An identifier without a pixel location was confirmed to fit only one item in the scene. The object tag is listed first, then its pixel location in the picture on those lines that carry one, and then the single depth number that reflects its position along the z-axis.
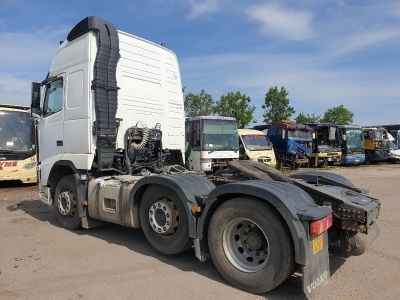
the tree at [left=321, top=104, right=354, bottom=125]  45.61
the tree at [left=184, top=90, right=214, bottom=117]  36.31
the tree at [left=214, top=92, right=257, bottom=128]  35.72
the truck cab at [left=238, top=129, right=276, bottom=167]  16.50
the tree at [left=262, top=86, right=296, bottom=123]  36.03
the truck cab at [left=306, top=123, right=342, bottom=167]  21.67
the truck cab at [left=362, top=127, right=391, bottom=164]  25.14
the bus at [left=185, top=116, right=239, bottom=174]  13.99
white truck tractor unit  3.49
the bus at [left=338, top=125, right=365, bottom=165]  23.33
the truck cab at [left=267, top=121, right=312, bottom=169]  19.69
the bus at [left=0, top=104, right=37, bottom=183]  11.16
